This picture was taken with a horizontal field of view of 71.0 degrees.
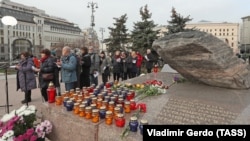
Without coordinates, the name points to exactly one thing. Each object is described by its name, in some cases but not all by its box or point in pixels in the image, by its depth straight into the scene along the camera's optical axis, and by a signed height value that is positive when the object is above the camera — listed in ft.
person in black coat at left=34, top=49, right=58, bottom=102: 13.62 -0.14
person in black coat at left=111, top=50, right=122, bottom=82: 22.33 +0.28
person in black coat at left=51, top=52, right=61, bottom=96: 14.10 -0.88
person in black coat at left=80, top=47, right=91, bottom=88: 15.47 -0.26
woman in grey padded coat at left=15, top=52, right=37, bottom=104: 14.57 -0.74
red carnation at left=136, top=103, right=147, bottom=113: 8.37 -2.00
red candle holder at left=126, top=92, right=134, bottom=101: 9.41 -1.66
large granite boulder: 9.02 +0.37
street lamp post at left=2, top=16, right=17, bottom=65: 15.93 +4.07
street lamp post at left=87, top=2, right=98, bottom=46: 46.41 +13.66
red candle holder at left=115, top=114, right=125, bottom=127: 7.41 -2.36
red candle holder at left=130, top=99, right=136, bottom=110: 8.48 -1.93
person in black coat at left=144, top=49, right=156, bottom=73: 24.22 +0.72
